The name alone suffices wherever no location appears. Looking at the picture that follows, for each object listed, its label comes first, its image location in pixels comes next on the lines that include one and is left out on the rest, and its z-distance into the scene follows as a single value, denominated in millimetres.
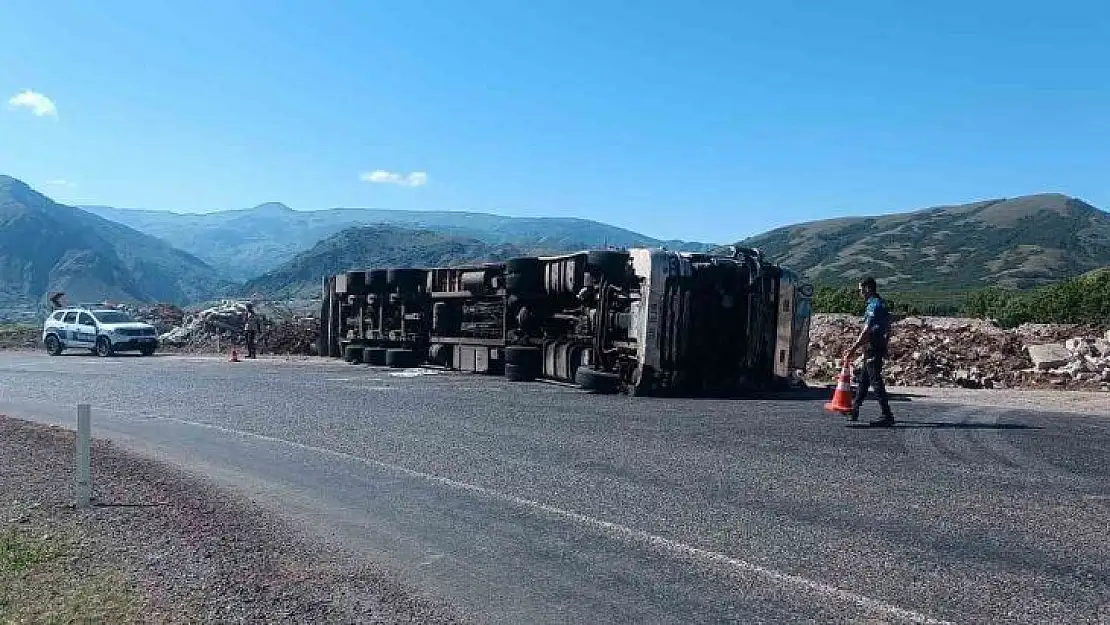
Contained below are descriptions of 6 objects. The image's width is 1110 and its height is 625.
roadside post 7598
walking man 11320
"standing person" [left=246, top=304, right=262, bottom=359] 30703
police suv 32281
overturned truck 15586
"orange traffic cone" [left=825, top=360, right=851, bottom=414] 11844
